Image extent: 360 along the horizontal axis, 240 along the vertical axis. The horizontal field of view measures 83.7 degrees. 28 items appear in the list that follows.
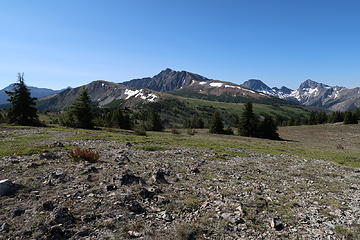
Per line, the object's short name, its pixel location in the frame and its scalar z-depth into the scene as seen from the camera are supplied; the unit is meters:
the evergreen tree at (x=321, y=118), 143.84
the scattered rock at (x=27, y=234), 6.31
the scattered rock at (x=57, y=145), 20.75
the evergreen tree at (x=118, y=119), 75.56
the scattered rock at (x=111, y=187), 10.09
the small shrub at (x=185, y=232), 6.82
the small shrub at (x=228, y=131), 77.42
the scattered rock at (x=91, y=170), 12.48
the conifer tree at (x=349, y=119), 98.62
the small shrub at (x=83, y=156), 14.91
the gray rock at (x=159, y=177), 12.01
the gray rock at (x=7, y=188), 8.92
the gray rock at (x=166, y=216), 7.89
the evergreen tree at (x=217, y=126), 76.62
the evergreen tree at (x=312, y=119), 143.57
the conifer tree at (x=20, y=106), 49.56
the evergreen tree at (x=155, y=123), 80.84
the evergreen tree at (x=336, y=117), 128.62
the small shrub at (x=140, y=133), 44.20
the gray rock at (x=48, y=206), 7.89
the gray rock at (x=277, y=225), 7.75
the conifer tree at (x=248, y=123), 70.75
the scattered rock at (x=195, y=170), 14.62
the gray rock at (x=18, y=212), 7.44
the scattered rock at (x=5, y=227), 6.55
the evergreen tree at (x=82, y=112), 54.88
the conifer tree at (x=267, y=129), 68.44
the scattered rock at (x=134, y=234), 6.77
